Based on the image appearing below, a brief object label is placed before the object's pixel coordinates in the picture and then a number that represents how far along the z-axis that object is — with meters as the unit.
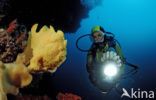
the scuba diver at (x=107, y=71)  2.97
